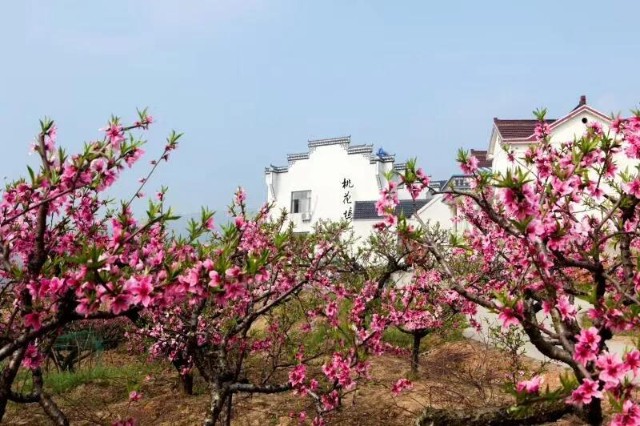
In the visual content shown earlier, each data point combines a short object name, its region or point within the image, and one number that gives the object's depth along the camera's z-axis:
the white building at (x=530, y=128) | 25.14
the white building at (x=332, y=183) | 34.59
